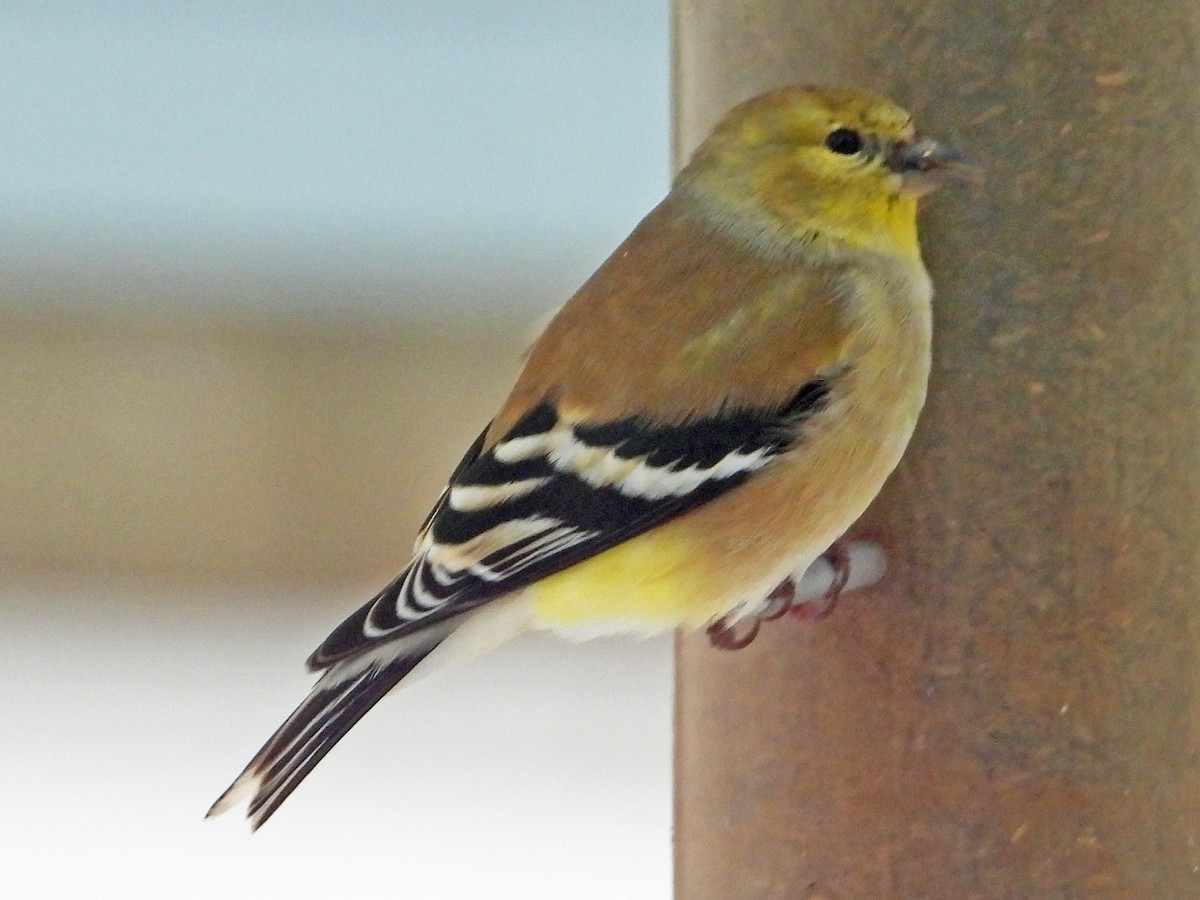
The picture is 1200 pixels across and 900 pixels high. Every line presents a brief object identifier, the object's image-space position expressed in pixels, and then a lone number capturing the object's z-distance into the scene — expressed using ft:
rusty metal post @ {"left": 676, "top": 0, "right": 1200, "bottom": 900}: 7.69
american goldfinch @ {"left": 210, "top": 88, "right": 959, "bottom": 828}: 7.69
